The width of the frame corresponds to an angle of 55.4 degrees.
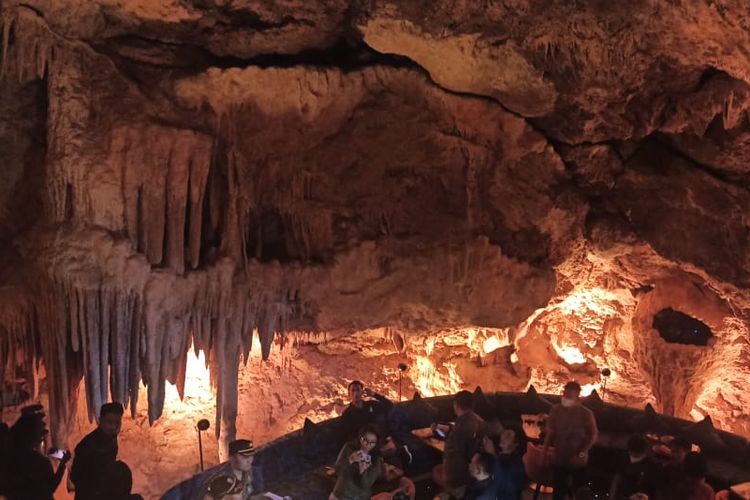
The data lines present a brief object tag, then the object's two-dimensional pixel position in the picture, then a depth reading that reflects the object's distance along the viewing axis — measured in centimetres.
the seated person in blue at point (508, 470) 518
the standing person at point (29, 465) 521
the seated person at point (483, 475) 518
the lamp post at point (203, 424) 612
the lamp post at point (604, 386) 985
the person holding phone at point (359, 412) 654
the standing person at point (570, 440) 557
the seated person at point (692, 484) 509
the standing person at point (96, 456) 520
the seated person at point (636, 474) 516
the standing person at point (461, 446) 562
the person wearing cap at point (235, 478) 489
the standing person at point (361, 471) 526
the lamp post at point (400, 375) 1045
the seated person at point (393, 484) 542
